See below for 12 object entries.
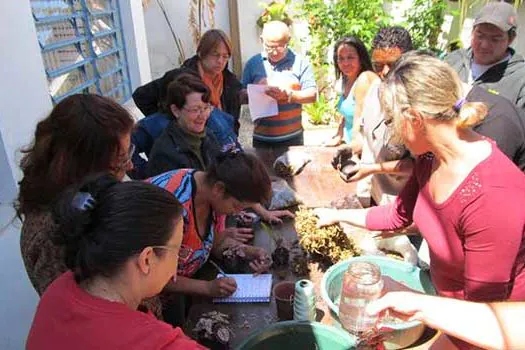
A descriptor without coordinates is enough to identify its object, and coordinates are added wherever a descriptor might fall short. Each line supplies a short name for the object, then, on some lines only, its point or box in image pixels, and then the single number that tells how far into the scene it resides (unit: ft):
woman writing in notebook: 5.57
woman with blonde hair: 4.20
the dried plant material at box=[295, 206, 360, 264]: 6.26
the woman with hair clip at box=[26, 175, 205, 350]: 3.03
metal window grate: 9.96
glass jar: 4.41
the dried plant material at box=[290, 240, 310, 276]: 6.05
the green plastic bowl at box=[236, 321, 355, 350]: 4.71
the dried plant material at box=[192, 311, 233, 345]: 4.72
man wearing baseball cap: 8.32
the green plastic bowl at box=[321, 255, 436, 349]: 4.89
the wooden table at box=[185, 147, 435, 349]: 5.15
